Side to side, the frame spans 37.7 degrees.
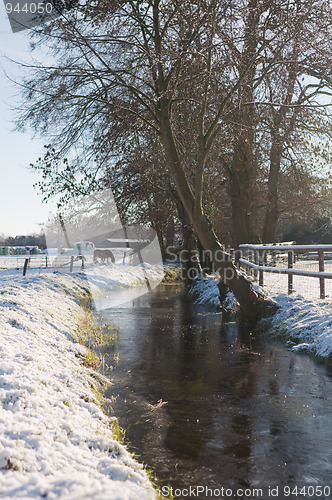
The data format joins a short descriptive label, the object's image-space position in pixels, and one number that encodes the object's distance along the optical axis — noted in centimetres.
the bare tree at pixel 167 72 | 1079
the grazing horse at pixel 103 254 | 4481
